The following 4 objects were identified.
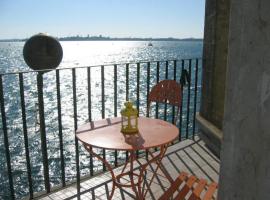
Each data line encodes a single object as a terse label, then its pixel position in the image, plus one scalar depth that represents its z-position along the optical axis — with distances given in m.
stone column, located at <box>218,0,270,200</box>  1.11
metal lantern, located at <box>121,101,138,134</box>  3.09
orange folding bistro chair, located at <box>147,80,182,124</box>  4.07
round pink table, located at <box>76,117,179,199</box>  2.82
